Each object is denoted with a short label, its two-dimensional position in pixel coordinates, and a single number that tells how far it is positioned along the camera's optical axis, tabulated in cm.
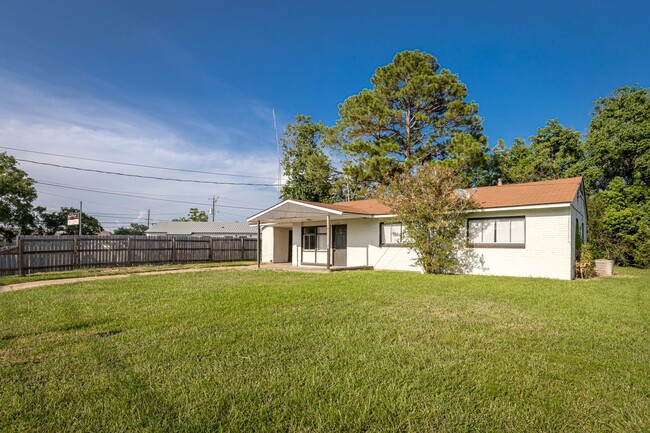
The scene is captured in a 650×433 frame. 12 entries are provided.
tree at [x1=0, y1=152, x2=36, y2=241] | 2978
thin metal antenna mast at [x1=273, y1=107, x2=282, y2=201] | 3328
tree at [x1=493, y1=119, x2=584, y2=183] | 2431
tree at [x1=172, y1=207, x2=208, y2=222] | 7050
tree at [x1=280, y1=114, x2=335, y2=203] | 2939
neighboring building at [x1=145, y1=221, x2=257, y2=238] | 4450
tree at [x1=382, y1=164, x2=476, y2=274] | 1324
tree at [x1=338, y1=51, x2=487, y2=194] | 2280
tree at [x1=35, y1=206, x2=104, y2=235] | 3945
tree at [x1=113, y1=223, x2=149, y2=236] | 7481
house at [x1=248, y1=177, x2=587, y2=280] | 1206
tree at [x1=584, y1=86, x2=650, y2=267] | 1905
